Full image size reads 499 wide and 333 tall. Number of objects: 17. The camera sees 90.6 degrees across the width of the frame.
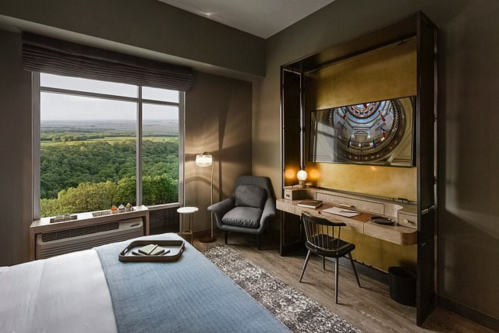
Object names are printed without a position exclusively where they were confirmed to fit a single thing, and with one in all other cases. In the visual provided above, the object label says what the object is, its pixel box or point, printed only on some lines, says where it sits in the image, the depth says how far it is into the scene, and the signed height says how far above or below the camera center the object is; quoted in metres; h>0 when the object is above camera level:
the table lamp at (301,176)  3.22 -0.15
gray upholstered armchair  3.27 -0.62
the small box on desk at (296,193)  3.11 -0.36
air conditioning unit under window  2.62 -0.82
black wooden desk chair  2.24 -0.79
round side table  3.48 -0.90
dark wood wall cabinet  1.90 +0.43
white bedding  1.07 -0.68
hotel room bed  1.07 -0.68
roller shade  2.53 +1.19
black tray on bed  1.66 -0.62
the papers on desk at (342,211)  2.46 -0.48
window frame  2.68 +0.45
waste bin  2.14 -1.07
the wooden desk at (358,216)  2.02 -0.50
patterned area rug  1.90 -1.21
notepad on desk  2.79 -0.44
